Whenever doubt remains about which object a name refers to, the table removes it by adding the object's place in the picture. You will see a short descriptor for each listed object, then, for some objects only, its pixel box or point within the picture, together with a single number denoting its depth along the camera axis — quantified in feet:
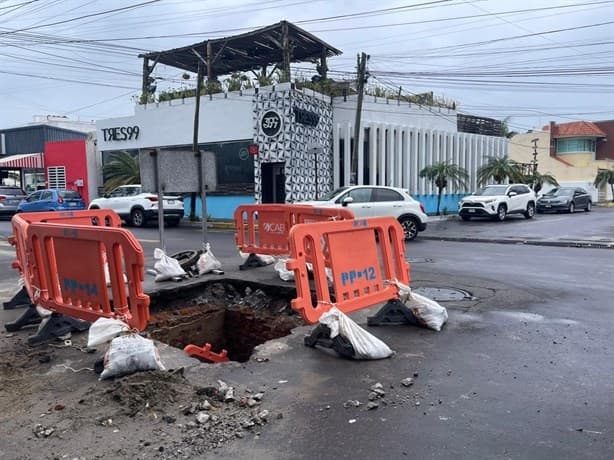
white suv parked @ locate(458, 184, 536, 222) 78.28
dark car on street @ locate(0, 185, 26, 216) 86.23
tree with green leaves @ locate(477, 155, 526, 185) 94.22
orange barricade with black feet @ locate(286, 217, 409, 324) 16.69
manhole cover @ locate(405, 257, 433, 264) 37.04
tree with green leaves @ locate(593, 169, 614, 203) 148.36
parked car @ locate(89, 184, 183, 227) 69.15
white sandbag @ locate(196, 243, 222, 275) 29.12
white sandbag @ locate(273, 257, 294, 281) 27.04
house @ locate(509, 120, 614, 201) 171.32
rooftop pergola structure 75.51
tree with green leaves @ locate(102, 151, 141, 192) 87.81
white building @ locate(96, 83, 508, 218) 72.95
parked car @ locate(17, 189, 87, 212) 78.23
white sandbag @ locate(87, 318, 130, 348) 14.94
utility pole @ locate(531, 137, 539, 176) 162.02
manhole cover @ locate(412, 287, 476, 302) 24.79
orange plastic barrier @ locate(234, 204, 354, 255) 28.50
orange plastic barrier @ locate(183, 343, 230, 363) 20.89
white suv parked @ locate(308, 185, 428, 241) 51.62
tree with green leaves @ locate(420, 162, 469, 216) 82.69
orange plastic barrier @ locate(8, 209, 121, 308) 20.38
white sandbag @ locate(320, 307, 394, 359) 16.01
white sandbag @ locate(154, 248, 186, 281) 27.40
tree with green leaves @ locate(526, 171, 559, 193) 115.65
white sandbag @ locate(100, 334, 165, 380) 14.26
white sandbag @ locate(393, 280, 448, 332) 19.43
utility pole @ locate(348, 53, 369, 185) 71.87
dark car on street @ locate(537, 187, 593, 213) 103.24
